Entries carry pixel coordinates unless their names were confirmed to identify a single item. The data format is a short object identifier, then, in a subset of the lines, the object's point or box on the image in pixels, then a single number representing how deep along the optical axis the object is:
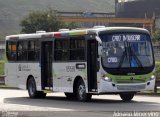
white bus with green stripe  22.36
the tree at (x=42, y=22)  93.50
